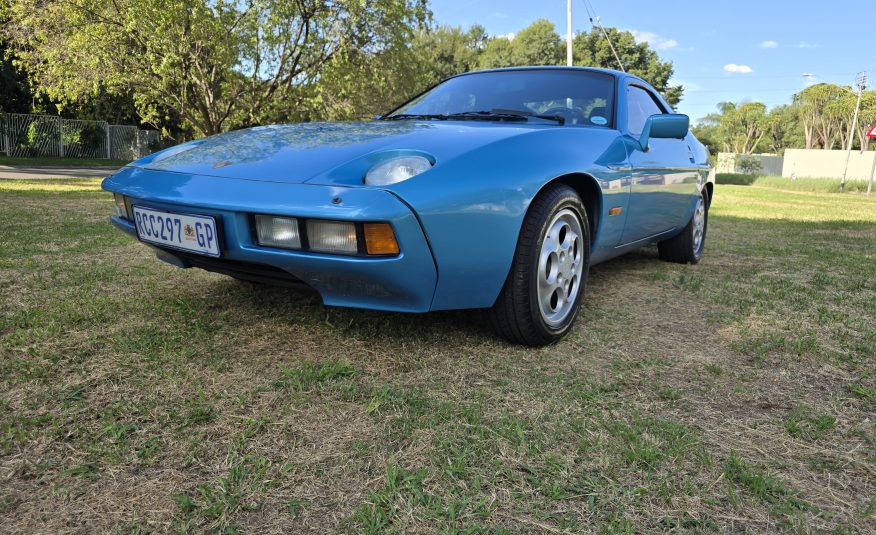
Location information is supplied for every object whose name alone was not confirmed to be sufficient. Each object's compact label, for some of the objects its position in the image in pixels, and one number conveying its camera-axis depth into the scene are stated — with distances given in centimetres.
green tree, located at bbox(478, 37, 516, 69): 4178
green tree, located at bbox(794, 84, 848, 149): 5512
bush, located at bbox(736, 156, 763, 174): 3735
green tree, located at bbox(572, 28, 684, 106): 3625
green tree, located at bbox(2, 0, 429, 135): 1134
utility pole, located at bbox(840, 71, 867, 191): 3000
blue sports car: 183
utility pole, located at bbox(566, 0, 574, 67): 1681
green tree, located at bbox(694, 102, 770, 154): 6806
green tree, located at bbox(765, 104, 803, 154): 6588
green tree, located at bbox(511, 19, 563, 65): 3967
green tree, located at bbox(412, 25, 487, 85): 4413
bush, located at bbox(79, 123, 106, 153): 2200
